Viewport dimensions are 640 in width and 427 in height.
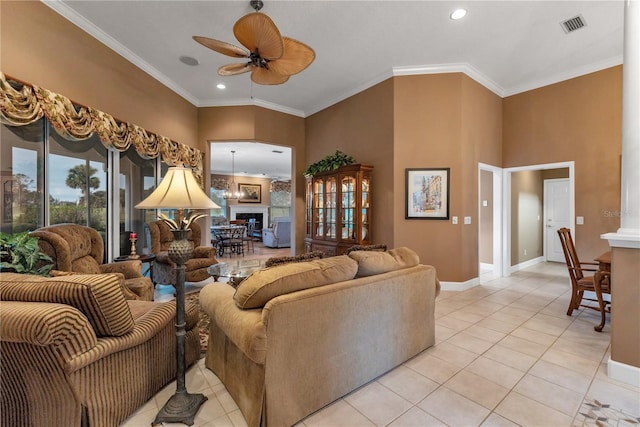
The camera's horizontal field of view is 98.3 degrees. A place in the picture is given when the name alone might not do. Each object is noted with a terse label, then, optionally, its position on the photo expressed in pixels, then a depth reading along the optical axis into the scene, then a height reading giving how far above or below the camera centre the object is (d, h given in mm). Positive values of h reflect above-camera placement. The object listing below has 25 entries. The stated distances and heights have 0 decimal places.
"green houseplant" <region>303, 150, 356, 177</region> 4727 +896
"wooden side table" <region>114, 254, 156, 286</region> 3529 -602
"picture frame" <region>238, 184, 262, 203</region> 12184 +938
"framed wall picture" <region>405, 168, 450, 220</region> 4277 +320
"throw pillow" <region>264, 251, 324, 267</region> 2008 -346
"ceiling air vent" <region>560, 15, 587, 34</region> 3207 +2260
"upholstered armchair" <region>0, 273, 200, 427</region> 1262 -708
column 2020 -178
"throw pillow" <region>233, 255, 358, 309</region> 1598 -403
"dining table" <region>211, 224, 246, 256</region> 7648 -675
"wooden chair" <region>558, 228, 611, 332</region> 3201 -776
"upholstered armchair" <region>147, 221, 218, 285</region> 4086 -719
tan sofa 1524 -731
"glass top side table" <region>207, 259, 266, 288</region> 2680 -647
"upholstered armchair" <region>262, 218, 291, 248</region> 9109 -683
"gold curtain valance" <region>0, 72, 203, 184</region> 2305 +973
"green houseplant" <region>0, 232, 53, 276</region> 2143 -324
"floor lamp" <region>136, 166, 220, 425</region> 1681 -207
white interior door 6402 +13
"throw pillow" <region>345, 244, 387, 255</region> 2528 -323
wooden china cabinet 4543 +81
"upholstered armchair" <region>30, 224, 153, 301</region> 2463 -409
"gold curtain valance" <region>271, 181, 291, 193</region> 13023 +1318
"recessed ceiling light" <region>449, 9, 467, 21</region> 3018 +2215
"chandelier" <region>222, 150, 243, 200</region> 11677 +1189
